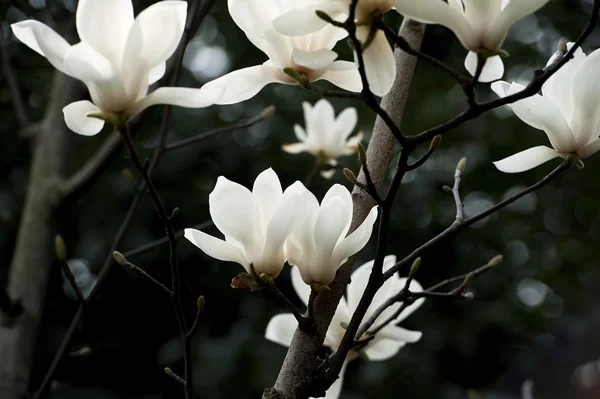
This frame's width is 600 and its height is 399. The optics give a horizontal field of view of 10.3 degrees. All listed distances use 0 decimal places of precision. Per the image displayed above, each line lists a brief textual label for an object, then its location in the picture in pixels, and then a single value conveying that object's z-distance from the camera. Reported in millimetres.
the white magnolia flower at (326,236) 2541
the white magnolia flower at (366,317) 2707
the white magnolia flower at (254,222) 2542
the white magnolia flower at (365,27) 2473
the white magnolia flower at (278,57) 2514
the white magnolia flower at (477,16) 2463
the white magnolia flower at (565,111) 2547
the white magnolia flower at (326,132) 4077
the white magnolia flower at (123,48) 2480
